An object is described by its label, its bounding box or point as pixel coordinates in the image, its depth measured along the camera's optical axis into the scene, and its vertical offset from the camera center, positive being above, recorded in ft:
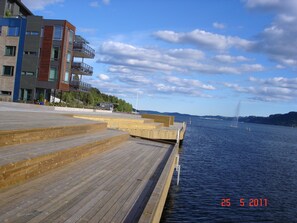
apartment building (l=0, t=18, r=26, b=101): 137.39 +19.35
